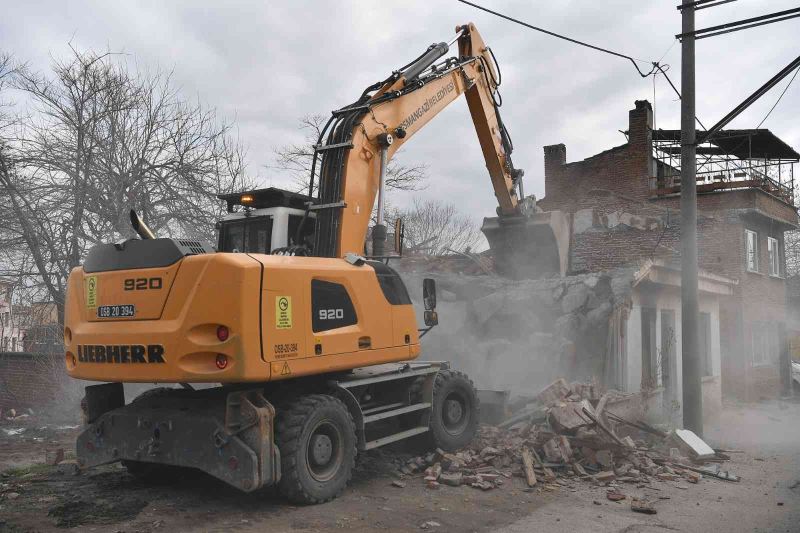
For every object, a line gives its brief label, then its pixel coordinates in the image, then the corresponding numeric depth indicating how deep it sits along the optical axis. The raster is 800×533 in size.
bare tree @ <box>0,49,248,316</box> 12.39
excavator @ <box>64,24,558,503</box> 5.72
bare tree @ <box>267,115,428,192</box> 28.27
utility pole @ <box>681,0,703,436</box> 10.33
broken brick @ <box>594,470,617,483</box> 7.95
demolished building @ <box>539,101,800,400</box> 21.23
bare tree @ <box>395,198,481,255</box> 41.69
